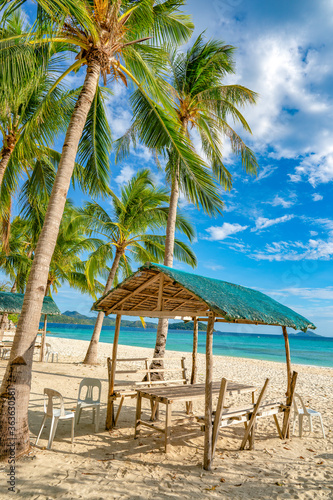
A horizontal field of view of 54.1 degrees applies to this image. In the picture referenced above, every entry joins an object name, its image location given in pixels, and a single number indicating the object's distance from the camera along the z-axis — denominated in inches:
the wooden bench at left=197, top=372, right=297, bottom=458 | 182.9
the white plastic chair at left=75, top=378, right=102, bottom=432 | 219.6
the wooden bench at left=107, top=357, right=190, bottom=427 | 229.8
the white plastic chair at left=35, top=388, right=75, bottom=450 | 184.1
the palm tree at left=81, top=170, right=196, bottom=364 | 517.8
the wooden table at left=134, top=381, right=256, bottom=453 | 193.2
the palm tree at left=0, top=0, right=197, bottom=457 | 169.3
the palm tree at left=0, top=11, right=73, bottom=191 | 221.1
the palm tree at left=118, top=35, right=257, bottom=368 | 378.9
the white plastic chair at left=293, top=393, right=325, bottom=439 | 237.7
